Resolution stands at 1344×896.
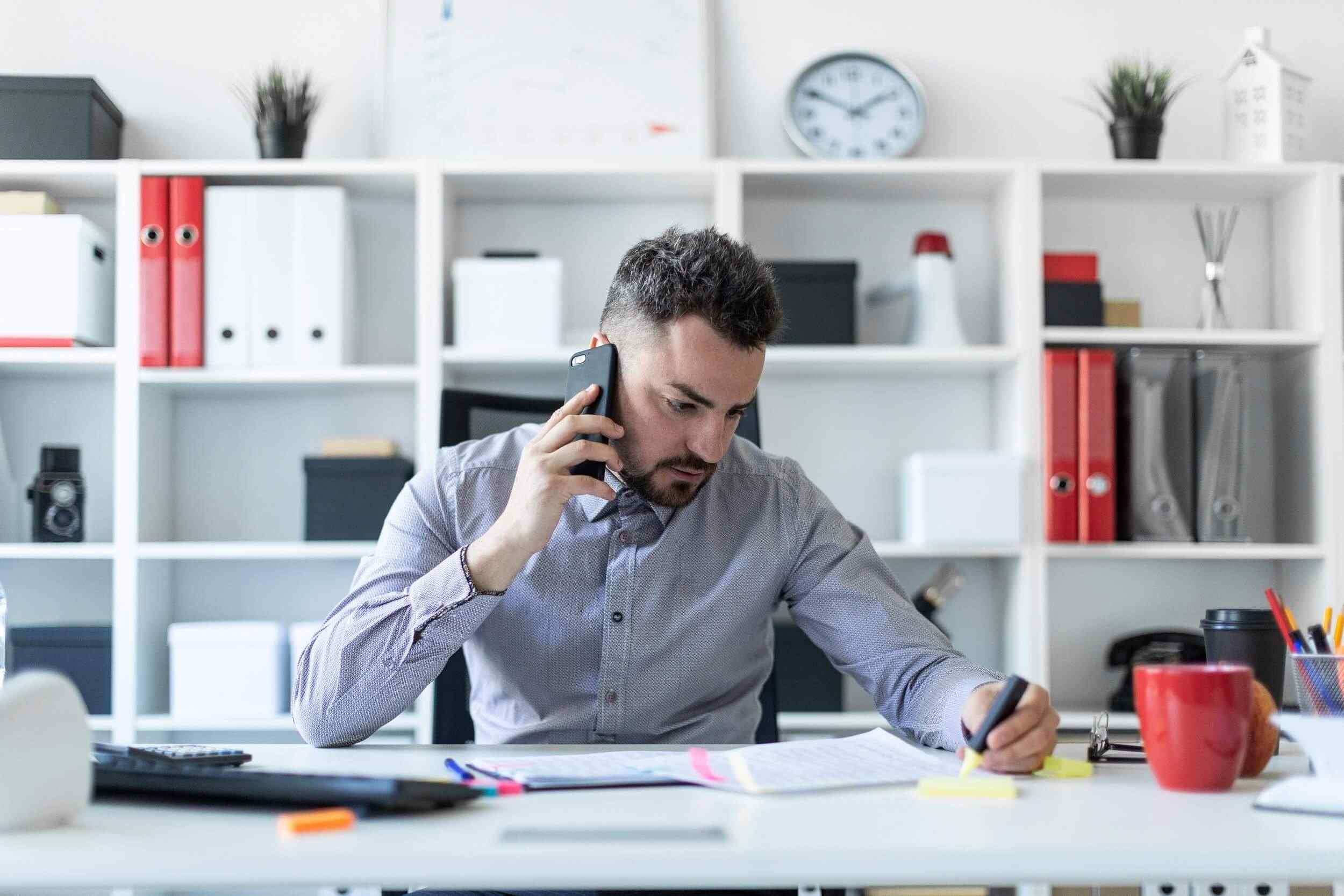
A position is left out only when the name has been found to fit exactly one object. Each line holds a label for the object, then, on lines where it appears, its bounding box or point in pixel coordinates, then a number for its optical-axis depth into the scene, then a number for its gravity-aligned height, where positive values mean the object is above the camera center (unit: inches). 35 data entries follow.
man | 58.4 -4.1
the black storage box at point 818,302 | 108.1 +14.5
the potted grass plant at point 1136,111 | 109.8 +30.7
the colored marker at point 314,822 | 32.0 -8.4
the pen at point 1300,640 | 44.5 -5.6
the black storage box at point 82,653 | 104.1 -13.8
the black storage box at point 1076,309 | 108.2 +13.8
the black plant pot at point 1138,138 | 109.7 +28.4
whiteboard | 113.9 +34.9
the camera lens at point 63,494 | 107.2 -1.1
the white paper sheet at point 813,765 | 39.2 -9.2
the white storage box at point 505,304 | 106.8 +14.2
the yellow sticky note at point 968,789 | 38.2 -9.1
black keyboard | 33.9 -8.2
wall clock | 114.8 +32.3
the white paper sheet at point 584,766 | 39.8 -9.1
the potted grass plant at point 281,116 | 108.5 +30.2
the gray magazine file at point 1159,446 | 104.5 +2.4
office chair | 66.4 +2.7
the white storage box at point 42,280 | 104.1 +16.0
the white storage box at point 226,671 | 104.7 -15.3
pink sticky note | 39.8 -9.1
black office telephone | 109.4 -14.6
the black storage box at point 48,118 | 107.0 +29.7
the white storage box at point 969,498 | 103.7 -1.7
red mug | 38.5 -7.3
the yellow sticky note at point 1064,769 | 42.6 -9.6
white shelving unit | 107.0 +9.1
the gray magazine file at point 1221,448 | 104.4 +2.2
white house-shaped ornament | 109.8 +31.1
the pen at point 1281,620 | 44.4 -5.0
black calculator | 40.1 -8.7
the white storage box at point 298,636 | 105.1 -12.6
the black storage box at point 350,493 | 106.8 -1.1
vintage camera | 107.0 -1.8
